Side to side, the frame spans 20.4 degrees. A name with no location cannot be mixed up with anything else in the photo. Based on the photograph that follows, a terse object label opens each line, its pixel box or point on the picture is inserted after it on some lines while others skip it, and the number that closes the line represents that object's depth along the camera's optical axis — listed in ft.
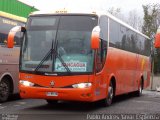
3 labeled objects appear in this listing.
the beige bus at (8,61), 51.60
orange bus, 44.01
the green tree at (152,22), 201.67
